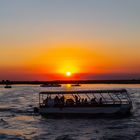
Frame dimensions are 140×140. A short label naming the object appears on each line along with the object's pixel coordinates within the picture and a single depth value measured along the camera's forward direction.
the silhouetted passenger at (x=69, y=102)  27.02
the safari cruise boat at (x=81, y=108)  26.39
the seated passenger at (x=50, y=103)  27.50
